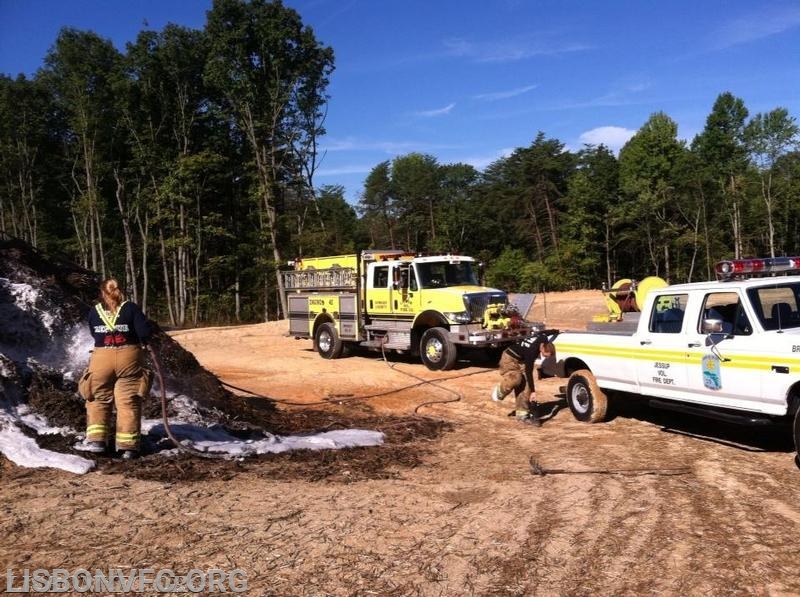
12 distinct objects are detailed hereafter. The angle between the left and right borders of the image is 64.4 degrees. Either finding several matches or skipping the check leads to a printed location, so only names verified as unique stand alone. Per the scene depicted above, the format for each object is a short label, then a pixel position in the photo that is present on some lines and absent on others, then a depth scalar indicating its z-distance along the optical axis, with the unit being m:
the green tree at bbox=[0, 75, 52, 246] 46.28
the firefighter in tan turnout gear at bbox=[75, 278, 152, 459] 6.12
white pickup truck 6.59
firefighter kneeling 9.52
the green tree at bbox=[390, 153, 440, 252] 66.12
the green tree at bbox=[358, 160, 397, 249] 68.69
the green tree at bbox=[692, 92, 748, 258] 49.16
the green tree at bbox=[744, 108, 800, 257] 49.88
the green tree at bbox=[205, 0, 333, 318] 40.84
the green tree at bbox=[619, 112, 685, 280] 49.06
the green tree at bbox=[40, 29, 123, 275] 42.75
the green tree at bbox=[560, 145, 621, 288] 51.81
